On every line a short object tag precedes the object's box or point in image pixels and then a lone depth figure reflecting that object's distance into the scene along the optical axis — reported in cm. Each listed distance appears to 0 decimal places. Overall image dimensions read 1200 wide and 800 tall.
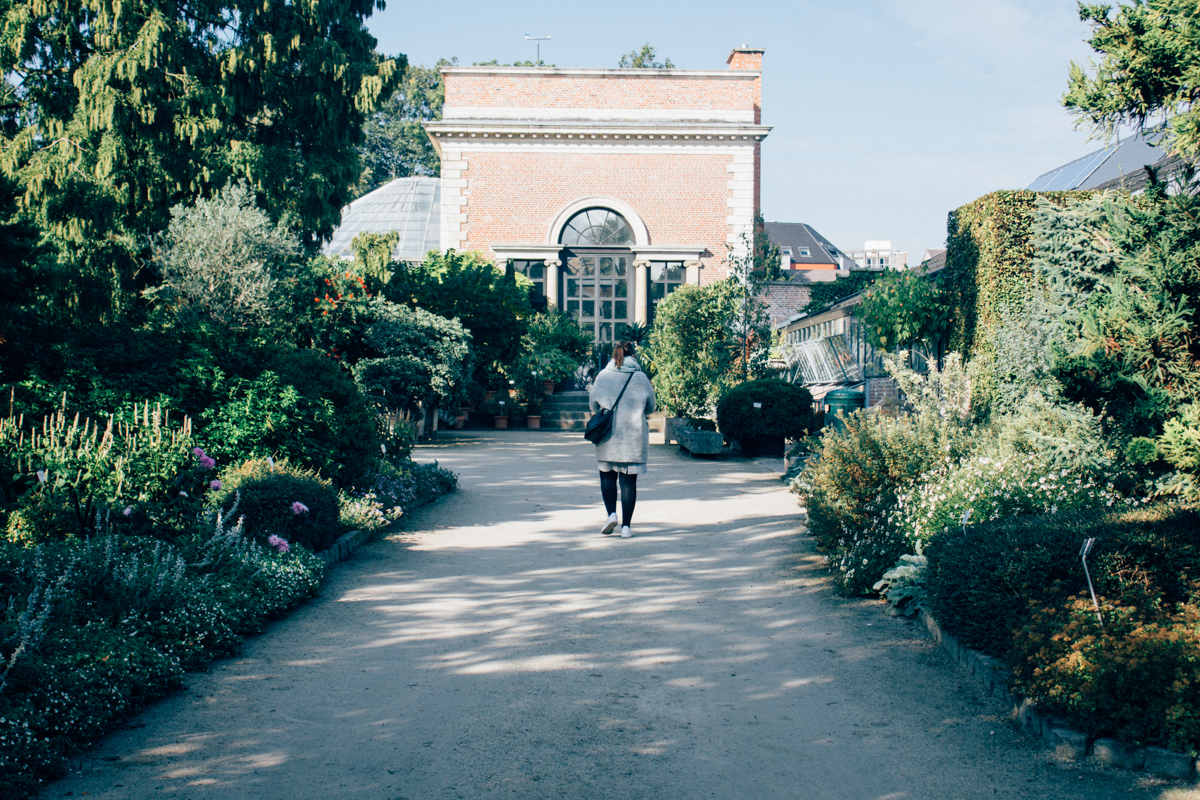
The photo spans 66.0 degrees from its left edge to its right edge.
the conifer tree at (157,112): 1587
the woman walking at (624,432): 862
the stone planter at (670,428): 1858
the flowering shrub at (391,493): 848
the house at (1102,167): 1256
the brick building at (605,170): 2772
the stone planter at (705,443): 1619
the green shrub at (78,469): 621
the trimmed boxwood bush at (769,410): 1566
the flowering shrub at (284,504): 691
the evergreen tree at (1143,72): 469
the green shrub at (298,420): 818
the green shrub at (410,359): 1661
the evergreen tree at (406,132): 5691
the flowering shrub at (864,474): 706
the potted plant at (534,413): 2322
